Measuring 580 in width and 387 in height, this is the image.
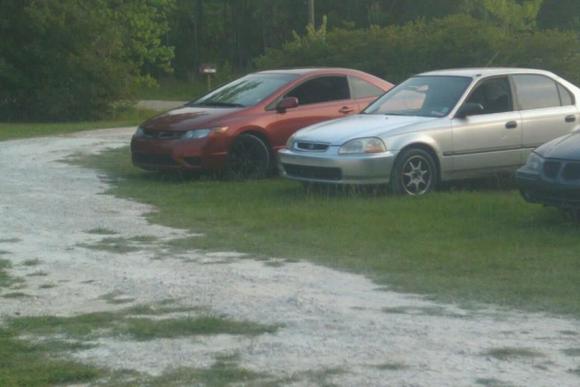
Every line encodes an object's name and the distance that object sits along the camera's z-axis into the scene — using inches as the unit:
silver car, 514.6
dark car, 419.5
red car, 589.9
